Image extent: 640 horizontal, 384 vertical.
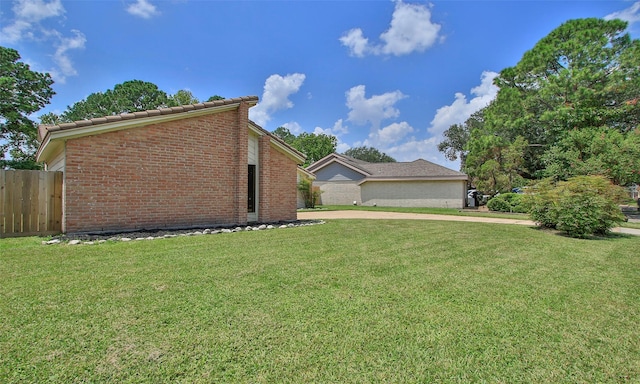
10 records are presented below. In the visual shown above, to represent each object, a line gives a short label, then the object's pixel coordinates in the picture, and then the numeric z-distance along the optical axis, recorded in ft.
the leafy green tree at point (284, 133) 216.13
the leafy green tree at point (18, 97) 65.87
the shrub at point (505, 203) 67.05
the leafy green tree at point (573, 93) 70.13
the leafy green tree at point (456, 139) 160.97
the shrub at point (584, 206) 30.91
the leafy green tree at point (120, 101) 118.11
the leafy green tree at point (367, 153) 234.99
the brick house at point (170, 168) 26.11
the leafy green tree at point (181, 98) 120.98
